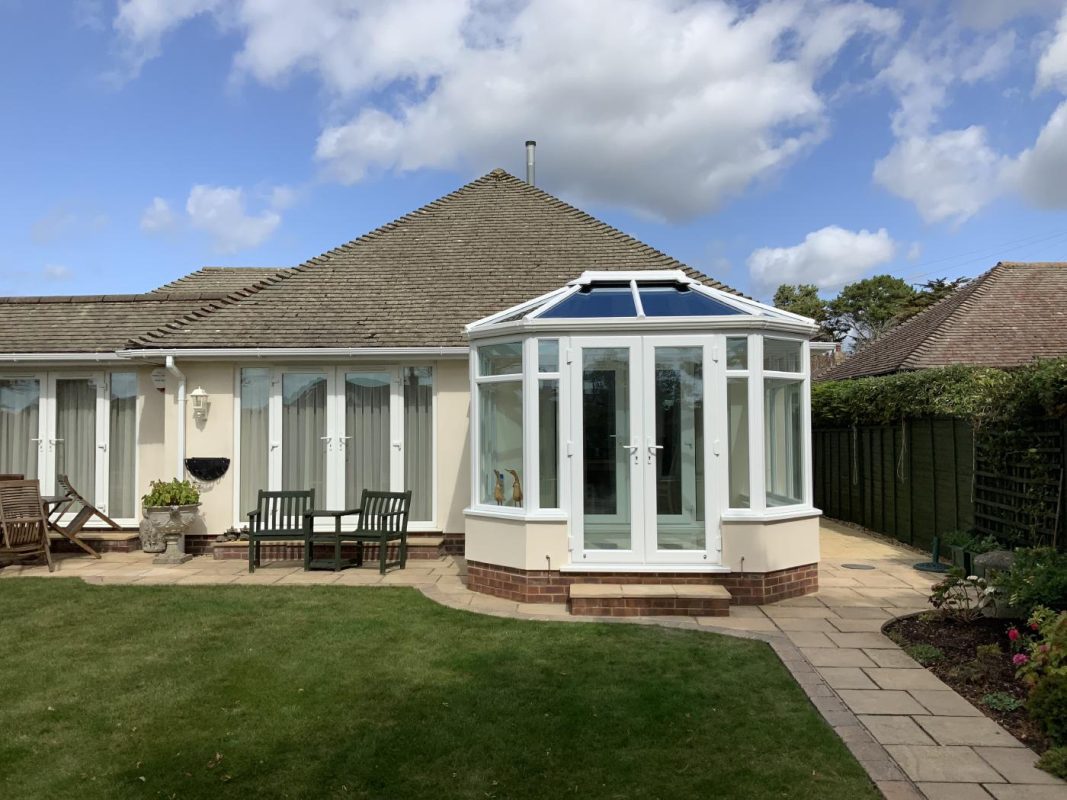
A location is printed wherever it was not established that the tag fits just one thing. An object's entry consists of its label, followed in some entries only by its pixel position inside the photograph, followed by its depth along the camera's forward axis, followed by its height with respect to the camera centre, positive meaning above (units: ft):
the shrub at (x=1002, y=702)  14.55 -5.59
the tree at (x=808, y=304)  174.09 +29.50
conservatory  23.32 -0.97
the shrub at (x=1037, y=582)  17.56 -3.89
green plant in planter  31.24 -2.83
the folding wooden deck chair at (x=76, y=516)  31.19 -3.83
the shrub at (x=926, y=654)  17.63 -5.62
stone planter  30.71 -4.41
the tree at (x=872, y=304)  164.35 +27.98
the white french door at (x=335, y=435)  33.14 -0.29
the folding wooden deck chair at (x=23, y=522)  28.43 -3.60
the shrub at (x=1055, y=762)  11.76 -5.51
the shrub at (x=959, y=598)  19.98 -4.84
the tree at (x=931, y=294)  149.59 +27.92
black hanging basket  32.68 -1.76
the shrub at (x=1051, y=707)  12.82 -5.08
